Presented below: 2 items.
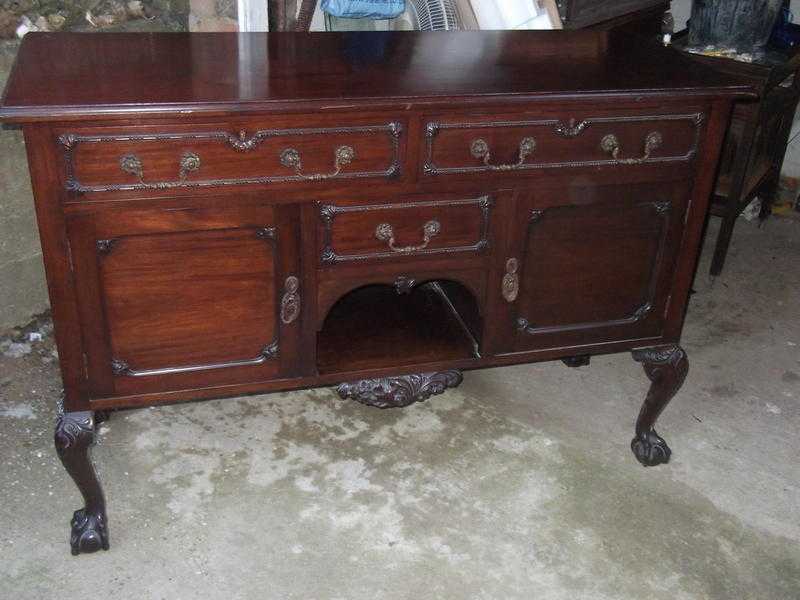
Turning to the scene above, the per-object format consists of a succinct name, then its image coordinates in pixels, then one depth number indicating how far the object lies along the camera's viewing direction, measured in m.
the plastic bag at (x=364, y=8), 2.47
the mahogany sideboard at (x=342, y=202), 1.60
